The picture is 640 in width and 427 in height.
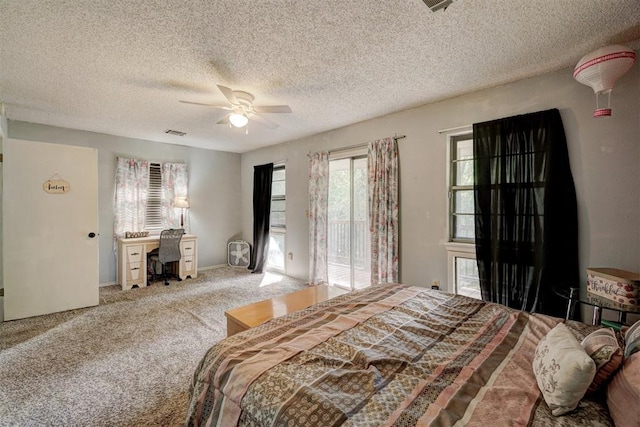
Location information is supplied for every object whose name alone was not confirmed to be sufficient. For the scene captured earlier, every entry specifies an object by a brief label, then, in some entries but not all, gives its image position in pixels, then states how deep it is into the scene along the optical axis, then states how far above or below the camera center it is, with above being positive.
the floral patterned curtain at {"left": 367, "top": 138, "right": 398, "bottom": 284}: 3.54 +0.05
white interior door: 3.21 -0.21
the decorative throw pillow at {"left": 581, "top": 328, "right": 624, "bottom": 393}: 1.01 -0.54
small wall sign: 3.39 +0.32
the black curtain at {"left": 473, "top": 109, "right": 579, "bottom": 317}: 2.40 +0.00
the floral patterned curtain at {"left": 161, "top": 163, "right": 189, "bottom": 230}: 5.23 +0.45
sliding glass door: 4.23 -0.07
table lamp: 5.18 +0.18
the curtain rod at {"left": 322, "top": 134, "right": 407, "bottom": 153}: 3.54 +0.96
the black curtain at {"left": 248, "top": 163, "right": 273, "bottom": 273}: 5.49 +0.00
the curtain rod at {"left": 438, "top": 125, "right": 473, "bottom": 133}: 2.99 +0.92
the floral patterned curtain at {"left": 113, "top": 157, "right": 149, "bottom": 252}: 4.71 +0.29
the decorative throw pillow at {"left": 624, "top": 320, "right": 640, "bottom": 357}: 1.11 -0.54
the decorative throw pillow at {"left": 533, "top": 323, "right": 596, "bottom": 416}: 0.94 -0.58
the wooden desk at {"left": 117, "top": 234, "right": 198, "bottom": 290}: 4.41 -0.76
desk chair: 4.53 -0.60
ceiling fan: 2.69 +1.04
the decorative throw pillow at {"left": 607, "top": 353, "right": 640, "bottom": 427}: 0.84 -0.59
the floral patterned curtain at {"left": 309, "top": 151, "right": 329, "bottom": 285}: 4.46 -0.05
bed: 0.95 -0.67
